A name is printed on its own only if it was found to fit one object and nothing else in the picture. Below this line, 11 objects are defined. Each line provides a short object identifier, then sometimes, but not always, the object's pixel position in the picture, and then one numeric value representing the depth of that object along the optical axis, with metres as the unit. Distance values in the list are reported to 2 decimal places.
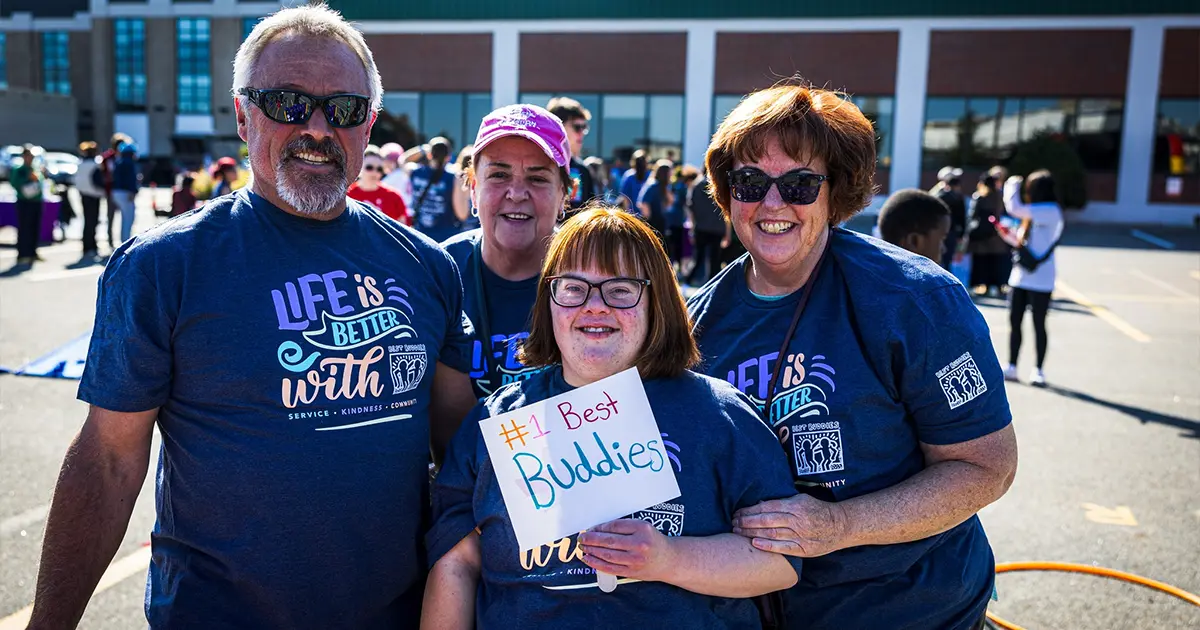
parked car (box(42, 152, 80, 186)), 33.50
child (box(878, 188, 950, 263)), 3.79
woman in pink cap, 2.67
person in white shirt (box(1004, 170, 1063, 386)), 8.22
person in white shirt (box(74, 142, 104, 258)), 15.31
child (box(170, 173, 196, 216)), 13.75
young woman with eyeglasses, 1.82
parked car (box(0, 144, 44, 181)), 34.03
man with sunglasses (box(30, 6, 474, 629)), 1.85
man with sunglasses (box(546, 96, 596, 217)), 6.86
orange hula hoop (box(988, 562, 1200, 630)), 4.06
